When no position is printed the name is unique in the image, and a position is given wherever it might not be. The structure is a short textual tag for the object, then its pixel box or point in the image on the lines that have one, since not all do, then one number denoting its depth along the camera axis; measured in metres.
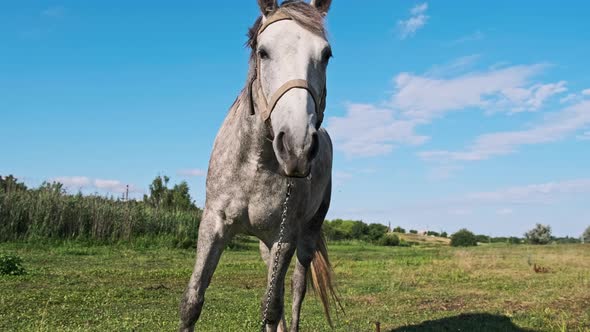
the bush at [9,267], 8.95
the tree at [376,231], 35.72
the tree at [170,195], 26.05
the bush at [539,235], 39.53
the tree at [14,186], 17.34
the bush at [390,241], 33.97
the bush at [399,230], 47.32
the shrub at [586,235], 38.94
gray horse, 2.38
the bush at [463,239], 35.78
